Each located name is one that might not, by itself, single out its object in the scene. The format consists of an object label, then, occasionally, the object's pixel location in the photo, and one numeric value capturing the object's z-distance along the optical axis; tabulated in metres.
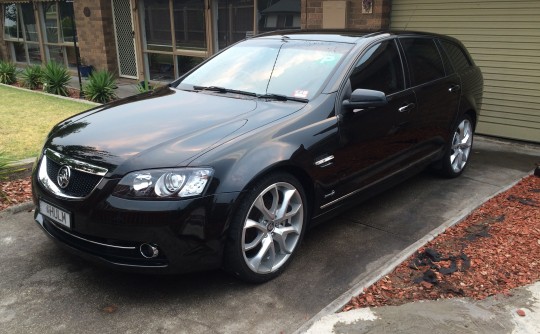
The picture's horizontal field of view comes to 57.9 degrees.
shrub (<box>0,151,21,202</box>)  5.01
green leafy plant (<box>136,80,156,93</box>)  9.12
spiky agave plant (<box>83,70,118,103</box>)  9.95
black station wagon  2.85
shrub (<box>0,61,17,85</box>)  12.51
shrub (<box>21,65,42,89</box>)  11.50
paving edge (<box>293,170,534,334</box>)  2.90
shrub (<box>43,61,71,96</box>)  10.84
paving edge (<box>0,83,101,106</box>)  9.68
